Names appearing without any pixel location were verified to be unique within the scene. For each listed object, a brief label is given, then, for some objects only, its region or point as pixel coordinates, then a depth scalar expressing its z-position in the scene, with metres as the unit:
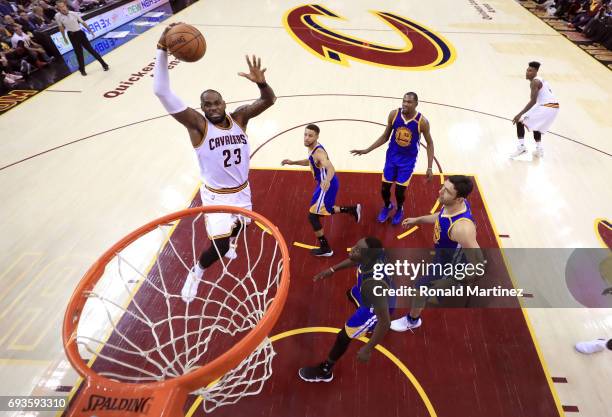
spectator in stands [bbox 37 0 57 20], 10.57
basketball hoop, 1.59
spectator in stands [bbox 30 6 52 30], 9.62
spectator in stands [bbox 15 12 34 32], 9.30
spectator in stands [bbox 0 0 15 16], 9.87
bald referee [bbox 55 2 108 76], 7.91
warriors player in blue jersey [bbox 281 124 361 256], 3.57
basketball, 2.67
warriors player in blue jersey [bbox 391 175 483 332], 2.63
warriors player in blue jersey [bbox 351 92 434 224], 3.88
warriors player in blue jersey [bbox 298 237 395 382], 2.34
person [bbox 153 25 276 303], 2.73
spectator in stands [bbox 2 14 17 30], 8.72
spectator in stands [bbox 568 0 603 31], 10.69
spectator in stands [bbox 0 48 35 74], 8.25
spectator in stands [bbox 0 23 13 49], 8.46
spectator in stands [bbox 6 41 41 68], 8.43
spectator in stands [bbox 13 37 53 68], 8.64
